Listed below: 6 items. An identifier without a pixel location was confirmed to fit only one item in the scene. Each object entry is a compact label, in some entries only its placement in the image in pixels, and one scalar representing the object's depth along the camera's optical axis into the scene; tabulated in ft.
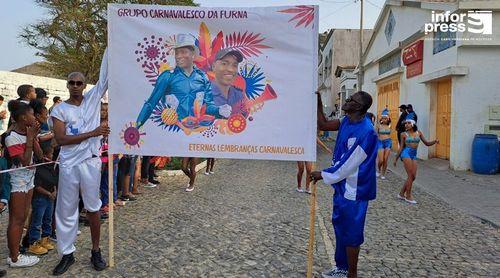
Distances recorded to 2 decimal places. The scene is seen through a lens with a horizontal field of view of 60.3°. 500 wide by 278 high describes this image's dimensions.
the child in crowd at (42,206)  15.31
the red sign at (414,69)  48.97
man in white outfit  13.47
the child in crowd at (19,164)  13.44
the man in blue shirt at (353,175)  12.18
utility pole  83.46
